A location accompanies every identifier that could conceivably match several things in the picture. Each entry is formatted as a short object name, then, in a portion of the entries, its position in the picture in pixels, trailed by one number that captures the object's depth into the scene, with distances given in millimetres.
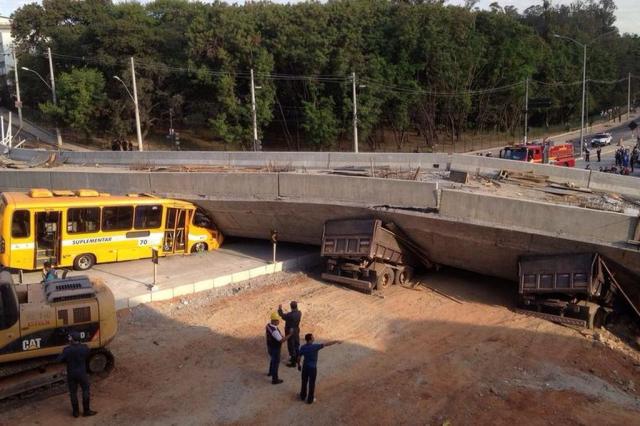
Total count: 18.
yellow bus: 17000
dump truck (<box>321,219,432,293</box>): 17641
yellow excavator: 10492
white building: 96125
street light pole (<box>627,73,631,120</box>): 86812
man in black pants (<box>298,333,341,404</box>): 10594
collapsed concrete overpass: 15078
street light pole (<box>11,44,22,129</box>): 52375
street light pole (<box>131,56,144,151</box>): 39031
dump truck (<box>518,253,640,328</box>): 14680
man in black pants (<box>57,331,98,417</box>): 9906
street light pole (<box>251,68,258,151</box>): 41656
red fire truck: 29953
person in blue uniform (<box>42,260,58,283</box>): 14594
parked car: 56741
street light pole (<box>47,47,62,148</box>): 51053
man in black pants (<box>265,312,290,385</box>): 11523
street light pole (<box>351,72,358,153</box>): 42375
